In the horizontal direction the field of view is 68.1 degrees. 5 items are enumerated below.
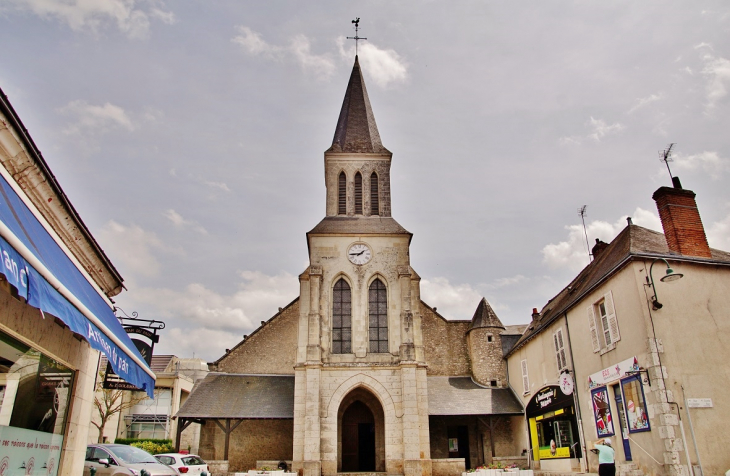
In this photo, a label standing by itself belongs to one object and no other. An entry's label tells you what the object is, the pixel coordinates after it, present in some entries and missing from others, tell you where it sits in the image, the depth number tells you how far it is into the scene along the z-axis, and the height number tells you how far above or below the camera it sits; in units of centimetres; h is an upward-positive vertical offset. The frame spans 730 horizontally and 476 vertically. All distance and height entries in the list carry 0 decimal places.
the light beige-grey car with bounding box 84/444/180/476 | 1158 -12
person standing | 981 -17
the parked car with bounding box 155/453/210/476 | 1532 -18
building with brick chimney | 1213 +228
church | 2066 +326
